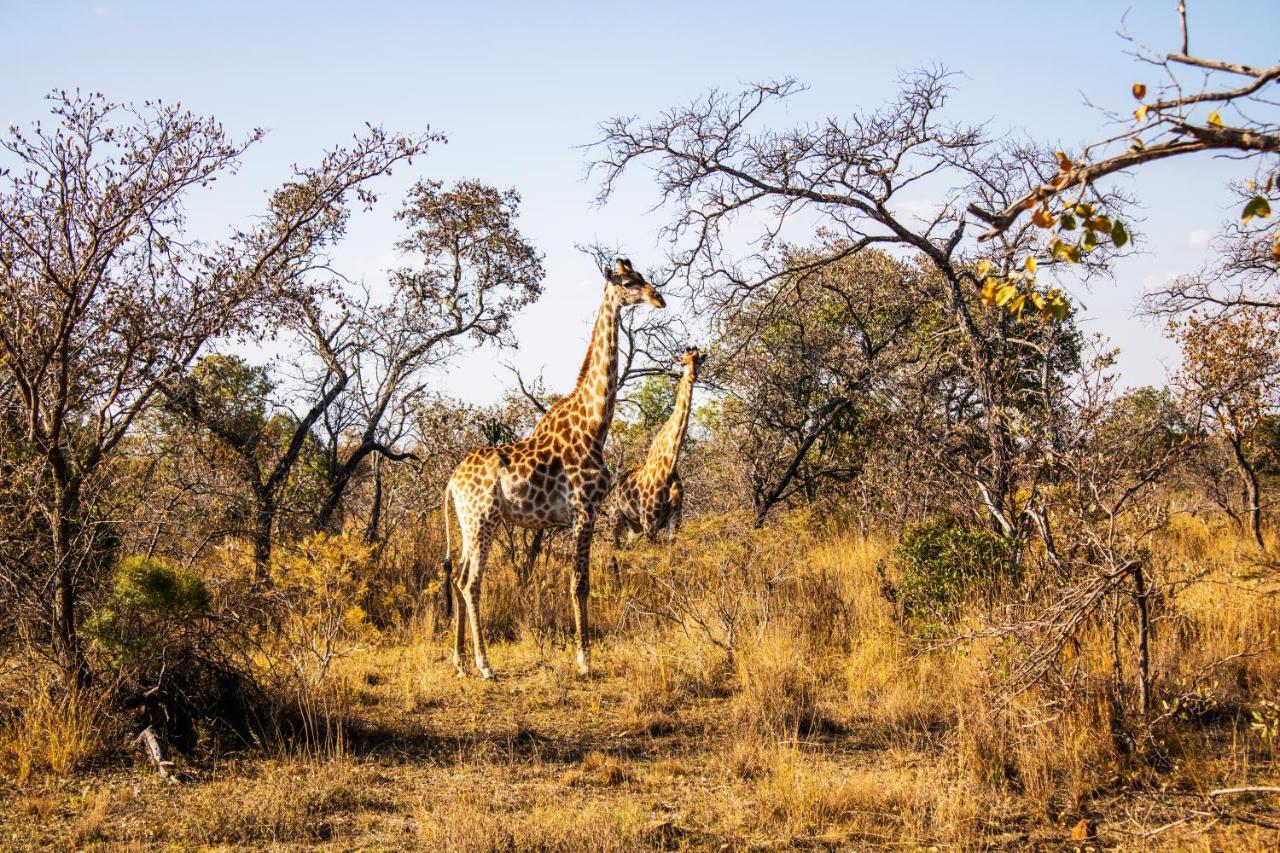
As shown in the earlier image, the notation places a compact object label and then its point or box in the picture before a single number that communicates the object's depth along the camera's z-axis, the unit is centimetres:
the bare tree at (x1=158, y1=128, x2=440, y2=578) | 799
